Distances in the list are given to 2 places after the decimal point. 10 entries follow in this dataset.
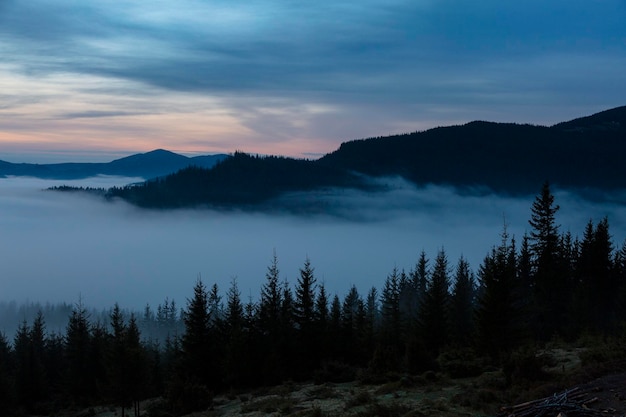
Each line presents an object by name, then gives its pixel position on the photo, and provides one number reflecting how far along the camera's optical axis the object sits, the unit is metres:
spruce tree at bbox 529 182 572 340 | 44.97
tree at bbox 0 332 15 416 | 37.47
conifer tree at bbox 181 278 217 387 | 37.59
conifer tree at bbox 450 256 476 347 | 49.88
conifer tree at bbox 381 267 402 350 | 47.36
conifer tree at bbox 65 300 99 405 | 47.59
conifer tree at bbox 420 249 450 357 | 41.16
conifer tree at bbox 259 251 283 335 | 39.25
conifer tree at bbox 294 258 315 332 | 40.41
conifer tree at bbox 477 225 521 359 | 29.81
